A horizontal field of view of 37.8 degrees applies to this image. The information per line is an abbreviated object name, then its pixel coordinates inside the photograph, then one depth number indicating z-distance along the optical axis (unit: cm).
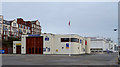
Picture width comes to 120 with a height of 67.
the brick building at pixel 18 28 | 8306
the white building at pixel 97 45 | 10934
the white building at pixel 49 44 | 5986
